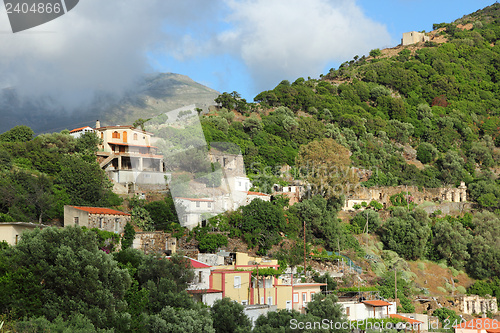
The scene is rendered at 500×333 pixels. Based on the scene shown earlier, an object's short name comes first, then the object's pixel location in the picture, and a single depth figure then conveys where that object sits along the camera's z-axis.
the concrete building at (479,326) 29.30
